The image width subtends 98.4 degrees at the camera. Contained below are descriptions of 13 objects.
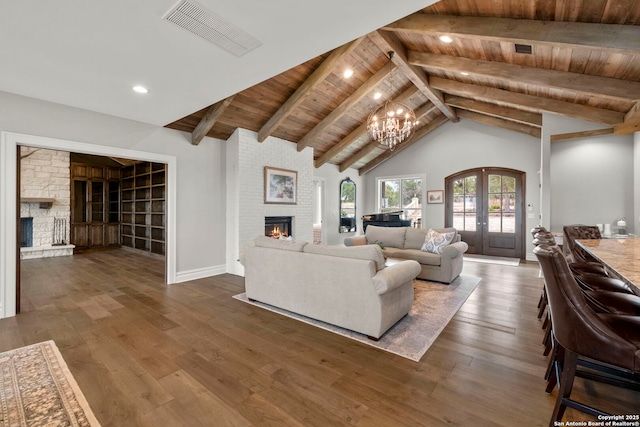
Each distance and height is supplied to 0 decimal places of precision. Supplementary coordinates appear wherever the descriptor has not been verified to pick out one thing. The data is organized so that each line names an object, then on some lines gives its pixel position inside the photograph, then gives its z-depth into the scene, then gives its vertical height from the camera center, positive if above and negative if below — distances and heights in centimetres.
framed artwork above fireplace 578 +59
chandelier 446 +148
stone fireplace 683 +28
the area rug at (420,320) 254 -121
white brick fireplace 527 +50
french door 692 +7
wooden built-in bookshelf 709 +19
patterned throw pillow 475 -52
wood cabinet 812 +24
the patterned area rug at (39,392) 166 -123
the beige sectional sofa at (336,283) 264 -76
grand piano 727 -21
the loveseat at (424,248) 451 -65
